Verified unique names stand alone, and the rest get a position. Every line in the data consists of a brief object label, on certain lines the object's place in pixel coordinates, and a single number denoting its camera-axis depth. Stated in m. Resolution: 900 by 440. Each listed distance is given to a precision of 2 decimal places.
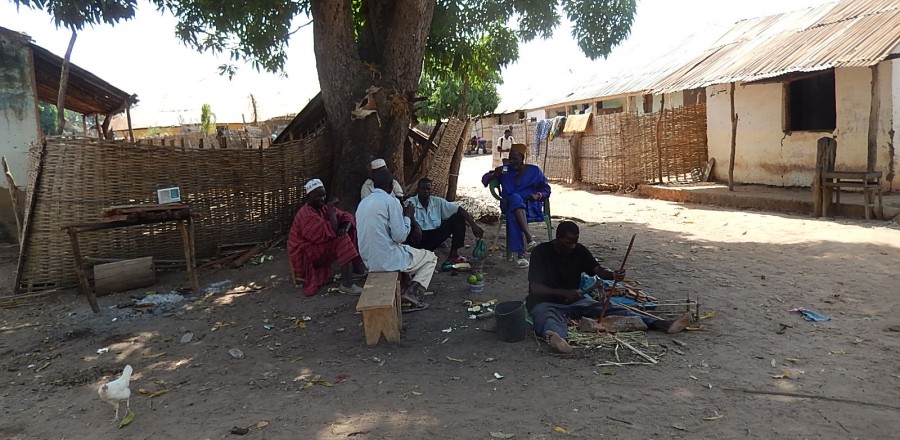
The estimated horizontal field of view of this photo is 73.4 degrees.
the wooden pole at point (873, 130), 9.30
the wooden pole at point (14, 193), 8.24
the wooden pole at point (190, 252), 6.45
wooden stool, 4.53
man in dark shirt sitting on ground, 4.57
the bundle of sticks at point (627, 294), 4.91
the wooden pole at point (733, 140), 11.93
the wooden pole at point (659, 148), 14.09
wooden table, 5.92
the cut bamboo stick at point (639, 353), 4.06
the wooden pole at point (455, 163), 10.18
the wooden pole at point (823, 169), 9.43
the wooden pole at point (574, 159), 16.27
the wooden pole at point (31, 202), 6.51
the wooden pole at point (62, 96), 8.23
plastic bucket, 4.54
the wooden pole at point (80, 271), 5.86
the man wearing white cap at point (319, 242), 6.25
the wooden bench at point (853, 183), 8.85
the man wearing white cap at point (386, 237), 5.43
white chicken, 3.43
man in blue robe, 6.86
